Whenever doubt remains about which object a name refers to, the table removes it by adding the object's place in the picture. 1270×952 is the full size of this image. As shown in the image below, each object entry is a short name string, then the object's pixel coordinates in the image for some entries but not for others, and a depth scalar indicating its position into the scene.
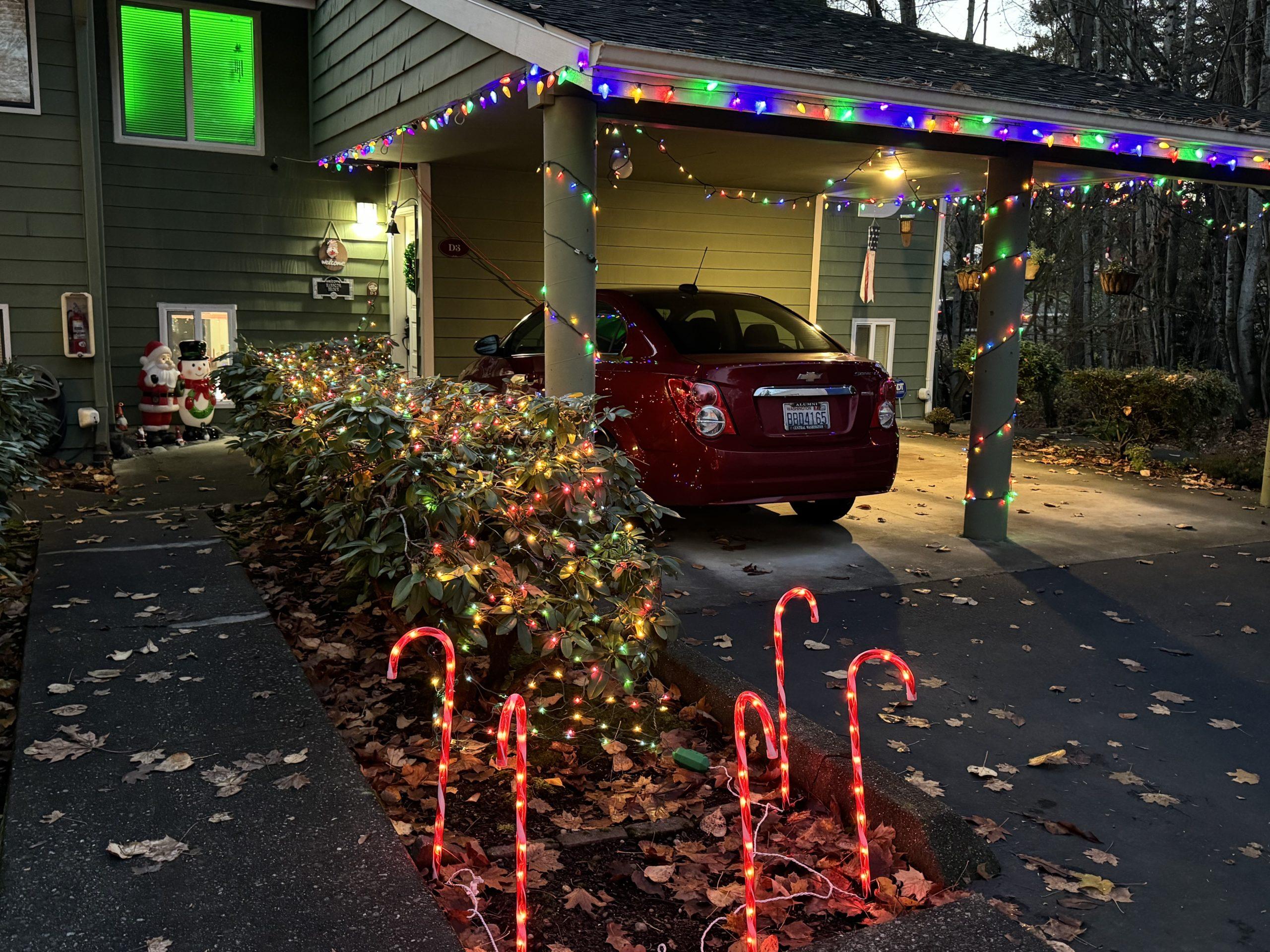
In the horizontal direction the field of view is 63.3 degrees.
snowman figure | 10.38
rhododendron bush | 3.63
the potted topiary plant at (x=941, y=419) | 13.05
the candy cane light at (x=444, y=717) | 2.78
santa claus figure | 10.19
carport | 5.59
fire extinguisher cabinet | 9.05
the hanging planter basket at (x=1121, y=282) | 11.90
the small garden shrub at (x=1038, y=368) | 13.23
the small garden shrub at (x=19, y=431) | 4.44
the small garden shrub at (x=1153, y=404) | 10.72
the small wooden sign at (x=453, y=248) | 10.91
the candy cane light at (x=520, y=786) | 2.37
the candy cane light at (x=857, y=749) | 2.87
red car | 6.42
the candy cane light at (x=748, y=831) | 2.40
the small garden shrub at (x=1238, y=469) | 9.46
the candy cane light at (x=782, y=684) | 3.28
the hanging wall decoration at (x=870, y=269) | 13.41
